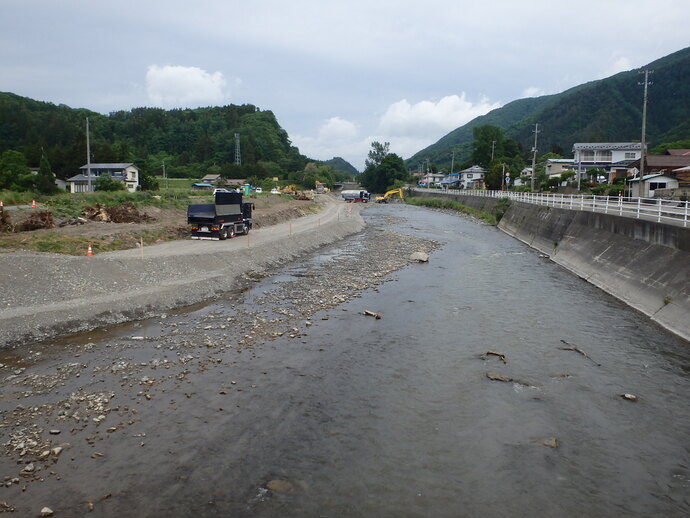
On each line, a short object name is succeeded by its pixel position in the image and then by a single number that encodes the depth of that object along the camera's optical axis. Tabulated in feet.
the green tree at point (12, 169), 195.83
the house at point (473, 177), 436.31
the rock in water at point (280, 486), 27.12
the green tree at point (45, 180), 177.82
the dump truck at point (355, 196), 381.60
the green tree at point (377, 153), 591.78
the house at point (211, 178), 385.03
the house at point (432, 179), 591.04
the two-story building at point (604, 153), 314.35
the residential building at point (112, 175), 231.09
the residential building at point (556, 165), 346.62
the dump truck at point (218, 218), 103.19
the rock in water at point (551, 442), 32.01
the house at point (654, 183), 156.97
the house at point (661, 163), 200.23
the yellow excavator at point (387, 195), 404.36
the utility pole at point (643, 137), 145.07
